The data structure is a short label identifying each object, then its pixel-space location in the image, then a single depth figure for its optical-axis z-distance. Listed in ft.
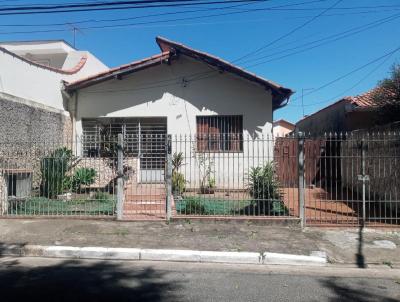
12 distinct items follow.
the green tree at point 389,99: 42.47
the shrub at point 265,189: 31.48
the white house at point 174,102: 46.78
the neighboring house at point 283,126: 160.31
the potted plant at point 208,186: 41.01
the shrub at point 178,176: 40.22
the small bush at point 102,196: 35.37
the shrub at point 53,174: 35.14
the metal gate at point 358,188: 29.48
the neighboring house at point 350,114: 53.62
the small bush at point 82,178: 39.70
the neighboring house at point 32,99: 35.83
